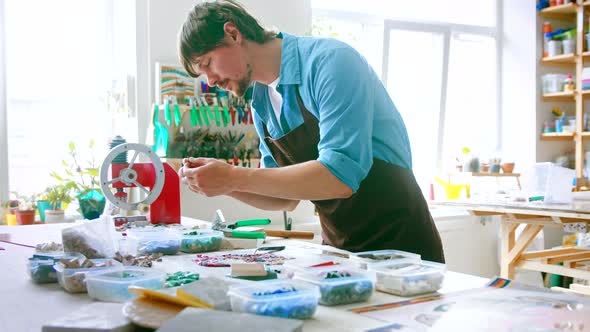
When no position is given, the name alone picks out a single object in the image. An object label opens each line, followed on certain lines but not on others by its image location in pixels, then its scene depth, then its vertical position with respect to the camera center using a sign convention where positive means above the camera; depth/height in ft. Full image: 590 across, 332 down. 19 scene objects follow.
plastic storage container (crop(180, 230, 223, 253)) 5.25 -0.74
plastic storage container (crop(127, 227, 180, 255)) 5.12 -0.74
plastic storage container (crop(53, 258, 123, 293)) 3.80 -0.75
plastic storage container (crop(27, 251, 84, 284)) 4.11 -0.77
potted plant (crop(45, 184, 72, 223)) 11.41 -0.76
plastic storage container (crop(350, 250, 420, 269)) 4.21 -0.72
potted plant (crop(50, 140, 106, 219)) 10.76 -0.45
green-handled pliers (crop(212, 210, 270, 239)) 5.60 -0.71
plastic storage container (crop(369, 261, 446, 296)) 3.64 -0.75
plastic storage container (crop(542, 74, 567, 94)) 17.06 +2.14
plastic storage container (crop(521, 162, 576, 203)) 11.87 -0.53
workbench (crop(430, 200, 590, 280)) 11.03 -1.43
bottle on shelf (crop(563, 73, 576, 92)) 16.94 +2.05
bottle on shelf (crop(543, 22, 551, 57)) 17.34 +3.50
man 4.90 +0.23
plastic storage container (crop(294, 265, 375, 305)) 3.42 -0.73
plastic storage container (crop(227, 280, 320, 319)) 2.95 -0.71
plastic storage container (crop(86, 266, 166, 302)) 3.50 -0.74
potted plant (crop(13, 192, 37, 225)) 11.16 -1.03
